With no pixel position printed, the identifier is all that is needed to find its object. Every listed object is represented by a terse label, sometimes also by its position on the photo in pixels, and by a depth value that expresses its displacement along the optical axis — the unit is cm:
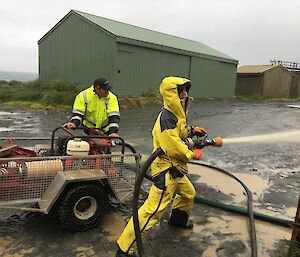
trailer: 336
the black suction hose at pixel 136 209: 299
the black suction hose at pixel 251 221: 333
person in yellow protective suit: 310
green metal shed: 1762
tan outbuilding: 3212
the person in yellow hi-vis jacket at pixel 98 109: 447
